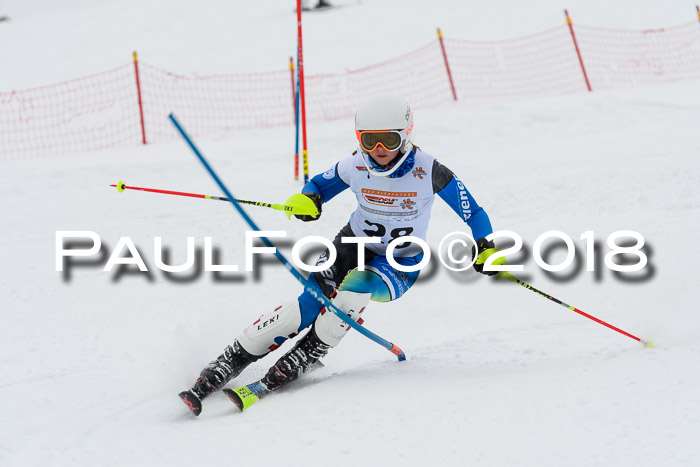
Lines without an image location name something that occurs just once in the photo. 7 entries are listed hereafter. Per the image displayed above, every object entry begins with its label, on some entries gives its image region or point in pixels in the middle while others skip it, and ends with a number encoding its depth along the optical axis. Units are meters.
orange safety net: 22.66
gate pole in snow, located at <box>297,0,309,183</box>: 14.28
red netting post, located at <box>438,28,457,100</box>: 21.59
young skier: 7.49
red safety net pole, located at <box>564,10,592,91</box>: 22.24
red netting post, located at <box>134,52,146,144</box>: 19.61
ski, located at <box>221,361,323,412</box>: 7.06
